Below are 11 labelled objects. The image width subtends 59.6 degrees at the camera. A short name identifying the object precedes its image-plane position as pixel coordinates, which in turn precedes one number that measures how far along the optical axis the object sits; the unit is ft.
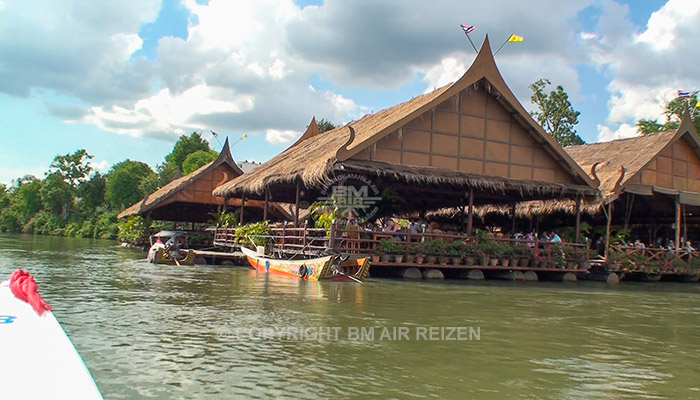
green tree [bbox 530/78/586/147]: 128.06
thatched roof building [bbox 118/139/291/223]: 80.33
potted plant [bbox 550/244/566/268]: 50.39
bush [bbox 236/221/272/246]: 53.93
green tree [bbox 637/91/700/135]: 103.73
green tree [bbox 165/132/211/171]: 190.39
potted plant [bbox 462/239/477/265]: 46.85
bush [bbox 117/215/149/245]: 91.61
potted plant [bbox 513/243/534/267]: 49.15
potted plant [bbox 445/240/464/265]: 46.34
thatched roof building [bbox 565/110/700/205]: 57.88
